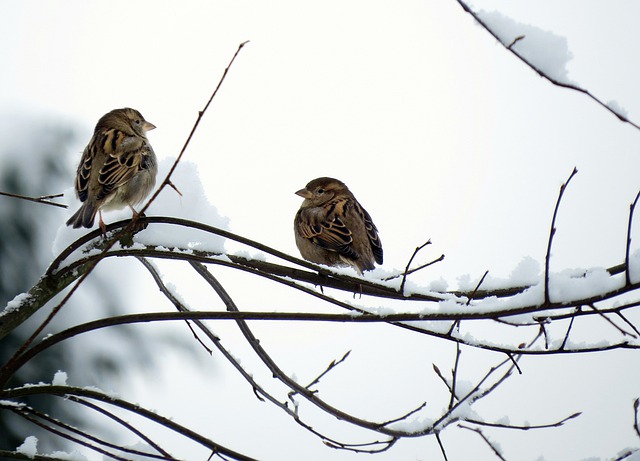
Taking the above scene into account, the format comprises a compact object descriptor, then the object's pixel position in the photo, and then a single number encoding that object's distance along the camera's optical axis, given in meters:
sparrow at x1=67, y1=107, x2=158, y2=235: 8.23
